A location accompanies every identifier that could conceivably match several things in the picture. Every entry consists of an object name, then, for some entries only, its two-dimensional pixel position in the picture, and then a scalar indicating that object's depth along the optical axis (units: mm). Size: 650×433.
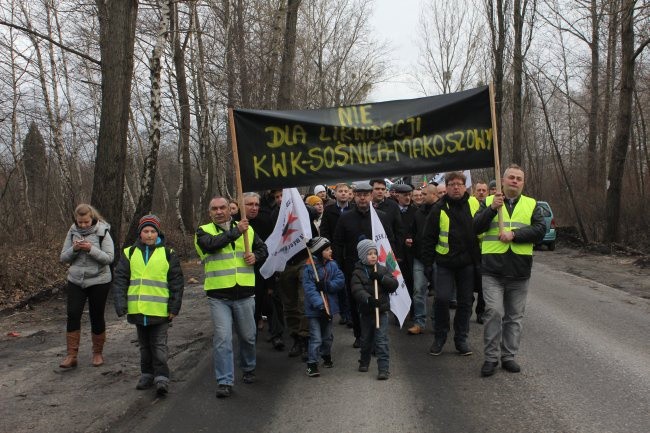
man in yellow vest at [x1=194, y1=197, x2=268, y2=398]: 5766
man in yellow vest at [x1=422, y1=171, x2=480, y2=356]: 6805
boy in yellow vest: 5754
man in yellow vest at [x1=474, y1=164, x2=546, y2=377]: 6078
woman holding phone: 6461
